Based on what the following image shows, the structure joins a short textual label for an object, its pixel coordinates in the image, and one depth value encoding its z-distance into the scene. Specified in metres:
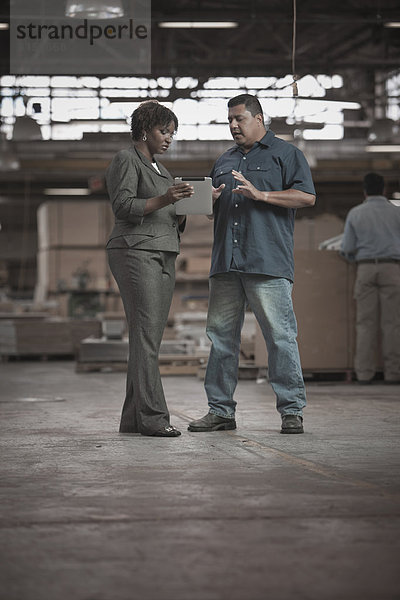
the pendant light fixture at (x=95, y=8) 9.02
